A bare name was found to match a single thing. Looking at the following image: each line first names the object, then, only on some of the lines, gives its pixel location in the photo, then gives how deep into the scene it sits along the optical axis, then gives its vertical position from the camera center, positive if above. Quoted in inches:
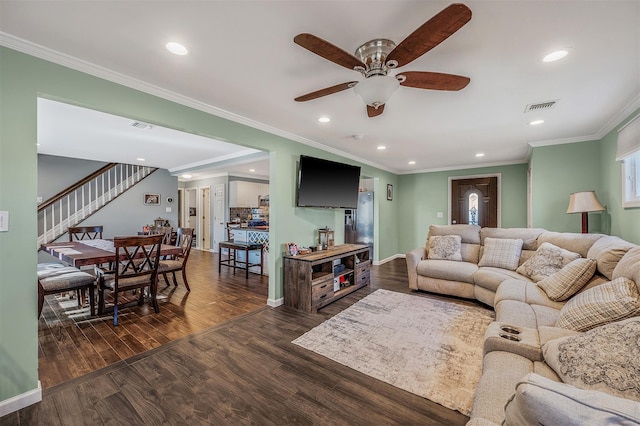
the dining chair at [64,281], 108.7 -28.7
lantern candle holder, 166.6 -15.8
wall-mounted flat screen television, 147.6 +17.9
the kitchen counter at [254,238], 204.4 -19.9
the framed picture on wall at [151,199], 273.3 +14.6
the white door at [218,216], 309.9 -3.3
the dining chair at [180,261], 147.5 -28.3
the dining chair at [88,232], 182.3 -13.3
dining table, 115.0 -18.8
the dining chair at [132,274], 113.6 -27.7
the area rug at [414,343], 76.6 -48.3
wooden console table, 130.6 -34.4
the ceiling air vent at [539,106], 106.3 +44.1
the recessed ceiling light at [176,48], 68.4 +43.6
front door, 241.0 +11.7
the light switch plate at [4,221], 65.1 -1.9
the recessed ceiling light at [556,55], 71.4 +43.6
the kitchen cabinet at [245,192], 308.7 +25.8
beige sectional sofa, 25.2 -23.4
